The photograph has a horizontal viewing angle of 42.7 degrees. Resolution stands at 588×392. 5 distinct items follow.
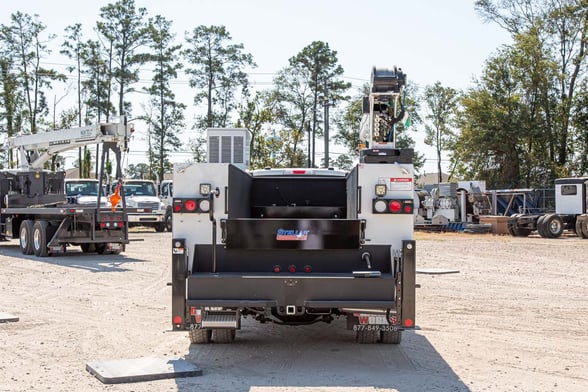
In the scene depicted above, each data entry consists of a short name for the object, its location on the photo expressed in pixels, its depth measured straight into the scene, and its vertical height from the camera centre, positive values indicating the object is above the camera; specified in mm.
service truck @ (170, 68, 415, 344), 7309 -500
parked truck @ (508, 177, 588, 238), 32250 -429
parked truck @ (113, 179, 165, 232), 32000 +123
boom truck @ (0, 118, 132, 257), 19672 +75
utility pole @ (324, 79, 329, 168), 47656 +4343
